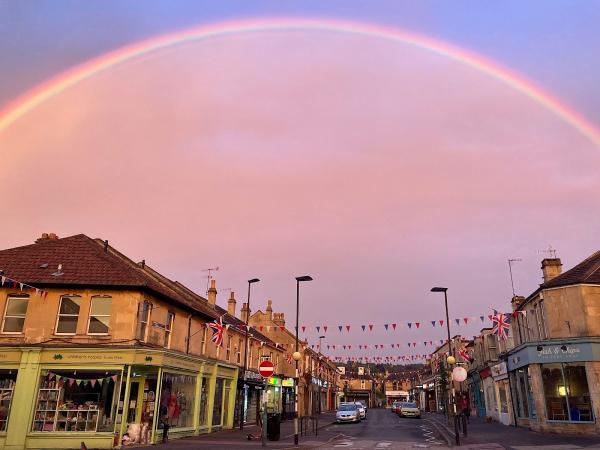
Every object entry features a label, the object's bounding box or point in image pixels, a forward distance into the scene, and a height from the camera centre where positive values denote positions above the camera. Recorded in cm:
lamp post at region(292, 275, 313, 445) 2564 +544
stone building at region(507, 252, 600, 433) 2427 +221
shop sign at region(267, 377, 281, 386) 4360 +102
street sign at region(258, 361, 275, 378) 1986 +93
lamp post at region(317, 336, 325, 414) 7356 +336
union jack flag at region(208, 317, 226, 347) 2730 +330
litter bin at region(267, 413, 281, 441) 2370 -163
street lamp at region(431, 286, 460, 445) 2675 +523
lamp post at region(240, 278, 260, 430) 3071 +18
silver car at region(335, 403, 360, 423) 4284 -165
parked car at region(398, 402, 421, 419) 5344 -170
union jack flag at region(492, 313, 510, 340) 2747 +400
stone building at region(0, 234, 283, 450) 2106 +164
